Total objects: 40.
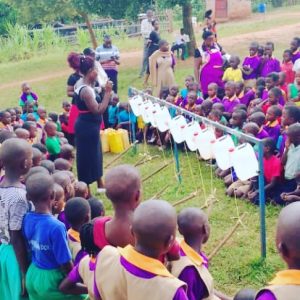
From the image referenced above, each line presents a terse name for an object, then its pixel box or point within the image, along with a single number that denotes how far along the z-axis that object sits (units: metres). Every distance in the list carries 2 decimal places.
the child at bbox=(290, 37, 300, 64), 7.76
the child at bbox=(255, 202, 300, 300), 1.71
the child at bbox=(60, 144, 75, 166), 5.10
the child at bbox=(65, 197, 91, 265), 2.81
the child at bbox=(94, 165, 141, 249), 2.33
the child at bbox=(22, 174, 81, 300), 2.63
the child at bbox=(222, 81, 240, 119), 6.59
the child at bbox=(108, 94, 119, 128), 7.76
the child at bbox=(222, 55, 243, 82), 7.52
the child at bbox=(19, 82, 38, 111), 8.43
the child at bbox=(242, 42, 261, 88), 7.87
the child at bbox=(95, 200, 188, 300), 1.89
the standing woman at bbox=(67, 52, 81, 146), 5.74
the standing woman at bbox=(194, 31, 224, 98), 7.89
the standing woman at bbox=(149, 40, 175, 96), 8.27
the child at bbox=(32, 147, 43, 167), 4.02
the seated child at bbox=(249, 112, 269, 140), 5.44
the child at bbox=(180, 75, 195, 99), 7.44
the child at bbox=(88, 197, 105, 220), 3.09
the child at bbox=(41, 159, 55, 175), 3.95
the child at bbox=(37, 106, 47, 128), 7.01
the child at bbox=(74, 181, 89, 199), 3.63
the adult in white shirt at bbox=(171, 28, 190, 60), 12.94
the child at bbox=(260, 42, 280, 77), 7.75
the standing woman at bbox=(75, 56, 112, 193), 4.77
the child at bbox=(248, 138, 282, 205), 4.83
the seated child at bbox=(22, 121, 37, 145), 5.67
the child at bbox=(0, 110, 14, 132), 6.29
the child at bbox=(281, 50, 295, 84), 7.56
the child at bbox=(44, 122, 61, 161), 5.88
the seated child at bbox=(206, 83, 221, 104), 6.79
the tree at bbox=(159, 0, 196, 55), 11.65
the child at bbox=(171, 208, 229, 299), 2.23
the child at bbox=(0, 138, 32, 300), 2.79
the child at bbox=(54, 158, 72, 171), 4.35
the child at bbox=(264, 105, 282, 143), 5.28
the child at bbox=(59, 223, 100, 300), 2.38
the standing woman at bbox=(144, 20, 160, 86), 10.59
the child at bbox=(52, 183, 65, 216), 3.06
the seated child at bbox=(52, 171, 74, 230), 3.35
